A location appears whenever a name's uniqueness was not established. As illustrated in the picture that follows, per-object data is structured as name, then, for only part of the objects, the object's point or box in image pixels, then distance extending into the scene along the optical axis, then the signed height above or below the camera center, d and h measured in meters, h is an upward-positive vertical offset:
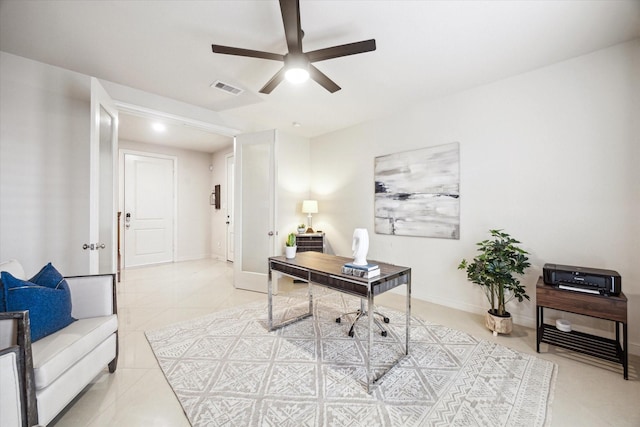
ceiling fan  1.79 +1.23
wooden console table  1.96 -0.78
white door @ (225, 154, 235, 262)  6.07 +0.19
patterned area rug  1.56 -1.18
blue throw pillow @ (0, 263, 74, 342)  1.45 -0.51
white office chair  2.54 -1.12
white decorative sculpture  2.02 -0.26
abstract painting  3.27 +0.29
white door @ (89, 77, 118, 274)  2.26 +0.32
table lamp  4.71 +0.14
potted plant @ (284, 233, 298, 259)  2.59 -0.34
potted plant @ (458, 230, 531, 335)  2.49 -0.56
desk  1.77 -0.49
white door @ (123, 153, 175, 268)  5.55 +0.08
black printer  2.03 -0.52
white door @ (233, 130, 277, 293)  3.95 +0.08
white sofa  1.24 -0.75
